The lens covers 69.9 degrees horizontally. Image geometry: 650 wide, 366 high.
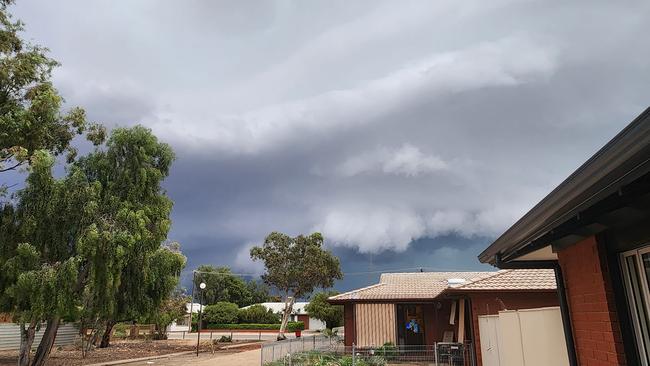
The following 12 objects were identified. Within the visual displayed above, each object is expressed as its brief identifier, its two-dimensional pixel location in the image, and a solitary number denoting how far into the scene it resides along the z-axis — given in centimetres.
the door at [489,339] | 922
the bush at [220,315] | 5150
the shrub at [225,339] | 3788
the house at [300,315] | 5897
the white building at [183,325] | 5391
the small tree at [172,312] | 3654
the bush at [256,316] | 5241
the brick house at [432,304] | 1391
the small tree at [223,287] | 7656
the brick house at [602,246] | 243
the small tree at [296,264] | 4616
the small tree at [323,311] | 4622
